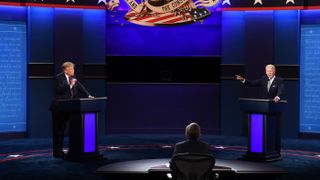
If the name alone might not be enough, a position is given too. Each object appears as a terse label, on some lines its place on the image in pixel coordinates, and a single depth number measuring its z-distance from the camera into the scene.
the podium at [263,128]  15.84
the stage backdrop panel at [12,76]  21.27
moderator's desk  9.17
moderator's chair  8.03
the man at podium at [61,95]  16.05
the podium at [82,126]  15.77
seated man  8.62
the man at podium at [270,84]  16.75
